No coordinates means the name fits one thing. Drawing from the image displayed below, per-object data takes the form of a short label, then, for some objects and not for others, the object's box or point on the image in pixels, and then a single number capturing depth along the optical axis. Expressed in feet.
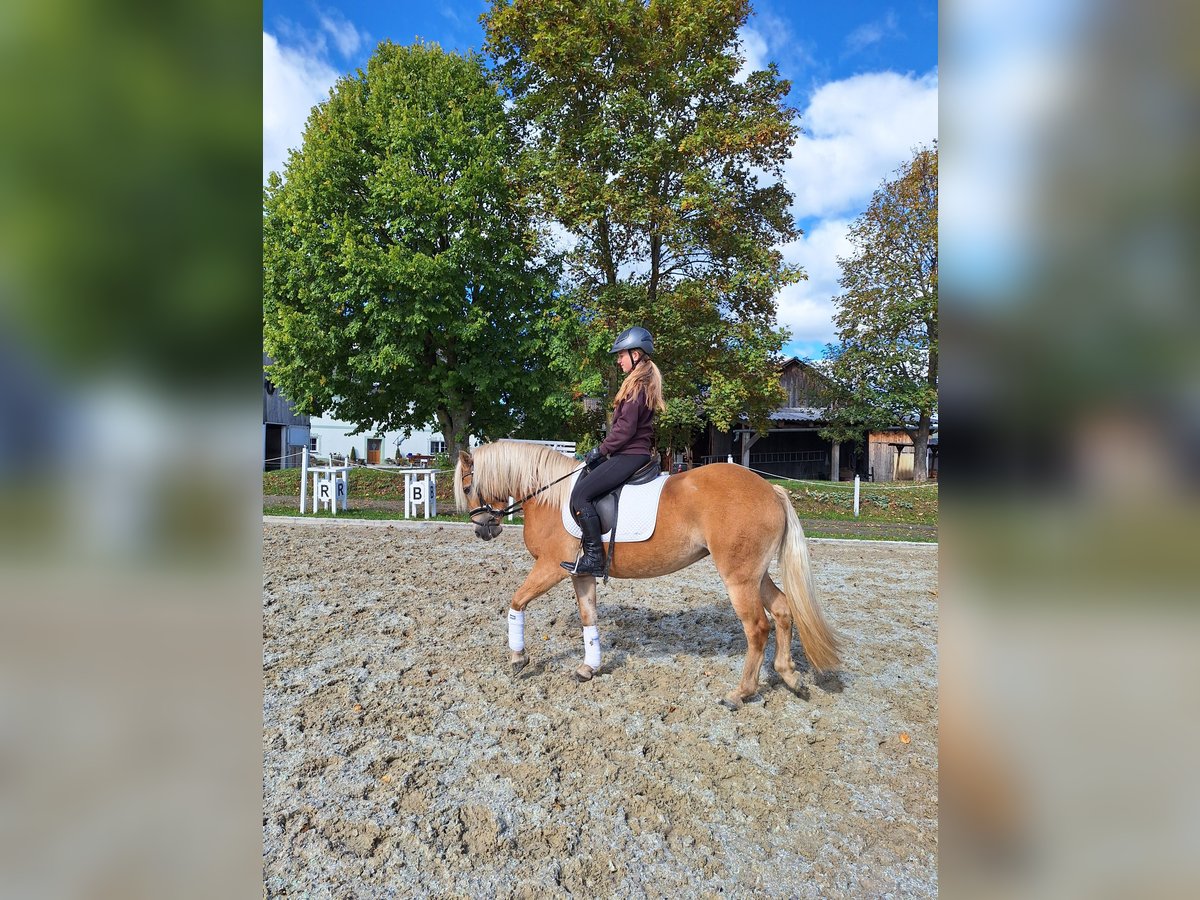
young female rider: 13.44
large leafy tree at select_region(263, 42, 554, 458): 46.83
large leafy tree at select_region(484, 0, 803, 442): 41.55
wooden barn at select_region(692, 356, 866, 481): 78.17
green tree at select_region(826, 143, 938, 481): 65.98
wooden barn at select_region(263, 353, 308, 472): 82.64
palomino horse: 12.69
